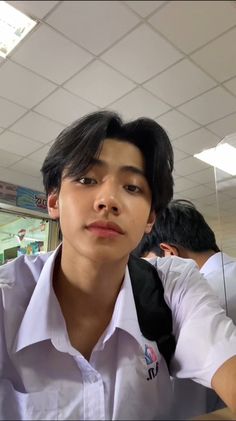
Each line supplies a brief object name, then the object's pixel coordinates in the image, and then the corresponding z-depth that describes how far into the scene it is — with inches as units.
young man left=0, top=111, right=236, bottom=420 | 16.4
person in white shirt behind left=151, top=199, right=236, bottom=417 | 46.4
